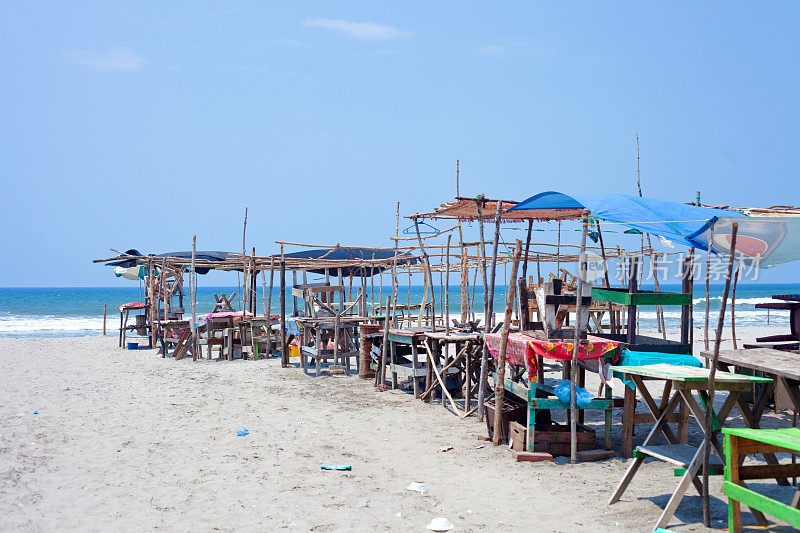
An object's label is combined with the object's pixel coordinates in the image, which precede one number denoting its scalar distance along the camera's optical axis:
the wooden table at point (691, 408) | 4.27
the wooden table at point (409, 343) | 9.65
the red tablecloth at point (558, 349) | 6.14
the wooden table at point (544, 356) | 6.16
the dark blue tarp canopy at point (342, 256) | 16.89
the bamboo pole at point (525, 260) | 8.84
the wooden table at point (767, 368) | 4.76
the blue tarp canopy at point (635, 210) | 6.70
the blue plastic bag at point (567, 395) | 6.19
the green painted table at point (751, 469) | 3.56
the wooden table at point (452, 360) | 8.36
